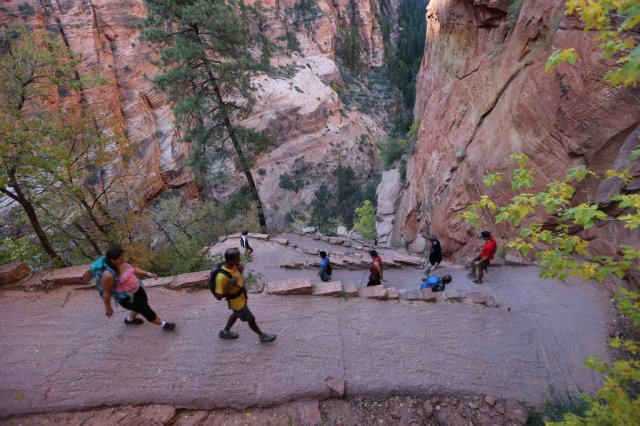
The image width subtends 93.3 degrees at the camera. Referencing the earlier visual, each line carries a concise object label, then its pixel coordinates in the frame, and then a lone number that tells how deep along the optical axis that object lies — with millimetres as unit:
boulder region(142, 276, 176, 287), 6289
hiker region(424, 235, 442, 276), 8406
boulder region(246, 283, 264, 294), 6285
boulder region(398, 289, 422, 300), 6355
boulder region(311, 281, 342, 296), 6227
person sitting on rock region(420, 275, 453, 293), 7117
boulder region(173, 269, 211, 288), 6250
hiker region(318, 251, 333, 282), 8531
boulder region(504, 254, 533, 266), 8773
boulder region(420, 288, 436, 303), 6328
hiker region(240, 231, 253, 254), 10673
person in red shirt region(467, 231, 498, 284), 7551
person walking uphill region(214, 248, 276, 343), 4238
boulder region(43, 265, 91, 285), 6027
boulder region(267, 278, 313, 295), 6201
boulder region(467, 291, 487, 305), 6355
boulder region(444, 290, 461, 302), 6395
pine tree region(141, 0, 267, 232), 10914
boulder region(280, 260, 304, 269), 10180
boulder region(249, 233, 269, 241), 13116
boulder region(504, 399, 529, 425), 4168
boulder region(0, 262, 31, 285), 5973
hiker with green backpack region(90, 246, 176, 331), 4277
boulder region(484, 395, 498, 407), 4375
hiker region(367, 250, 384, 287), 7504
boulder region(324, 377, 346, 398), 4383
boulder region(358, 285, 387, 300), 6273
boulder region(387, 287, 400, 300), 6302
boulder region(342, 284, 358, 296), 6285
